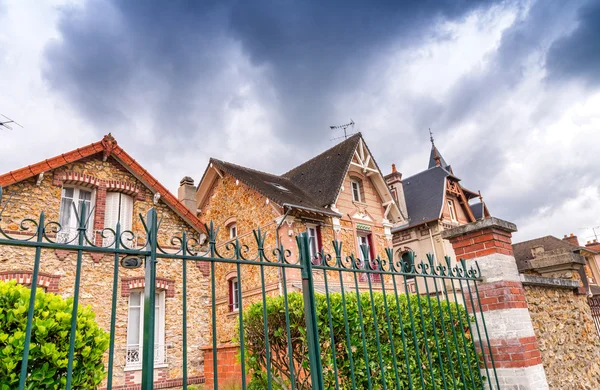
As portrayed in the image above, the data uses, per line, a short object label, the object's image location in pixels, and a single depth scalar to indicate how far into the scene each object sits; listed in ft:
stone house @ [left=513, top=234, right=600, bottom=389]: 15.47
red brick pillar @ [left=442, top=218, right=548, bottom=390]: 13.61
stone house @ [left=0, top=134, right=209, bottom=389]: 31.24
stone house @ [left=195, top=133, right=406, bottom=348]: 44.77
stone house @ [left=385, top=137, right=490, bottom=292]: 64.23
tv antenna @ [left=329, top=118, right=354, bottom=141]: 66.23
